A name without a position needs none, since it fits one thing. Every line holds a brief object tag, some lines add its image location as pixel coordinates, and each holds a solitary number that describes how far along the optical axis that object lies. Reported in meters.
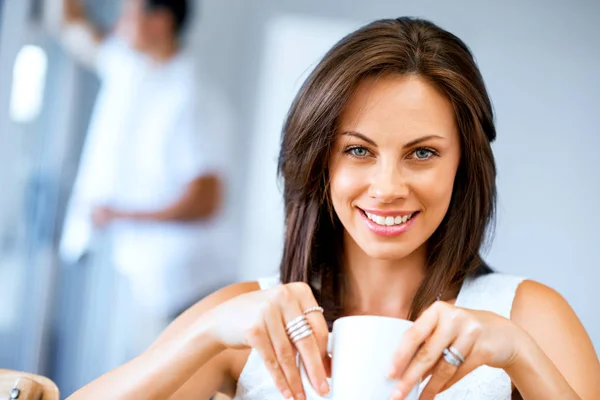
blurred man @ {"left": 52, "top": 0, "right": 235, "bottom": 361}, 2.81
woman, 1.45
